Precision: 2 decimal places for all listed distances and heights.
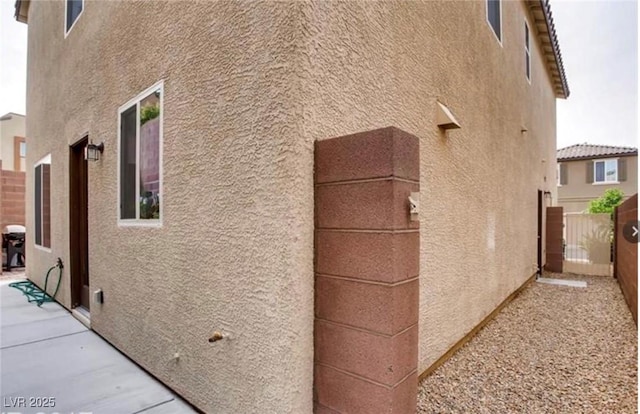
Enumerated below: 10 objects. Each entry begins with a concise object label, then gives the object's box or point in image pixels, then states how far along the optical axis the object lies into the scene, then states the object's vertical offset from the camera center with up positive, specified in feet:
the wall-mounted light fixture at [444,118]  13.38 +3.44
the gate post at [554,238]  36.86 -3.63
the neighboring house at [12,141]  61.98 +11.80
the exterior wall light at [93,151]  15.97 +2.54
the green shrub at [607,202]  62.64 +0.60
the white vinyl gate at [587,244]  35.60 -4.26
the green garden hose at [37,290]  21.74 -6.32
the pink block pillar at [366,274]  7.15 -1.53
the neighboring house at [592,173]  71.51 +7.03
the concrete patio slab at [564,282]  29.84 -7.02
